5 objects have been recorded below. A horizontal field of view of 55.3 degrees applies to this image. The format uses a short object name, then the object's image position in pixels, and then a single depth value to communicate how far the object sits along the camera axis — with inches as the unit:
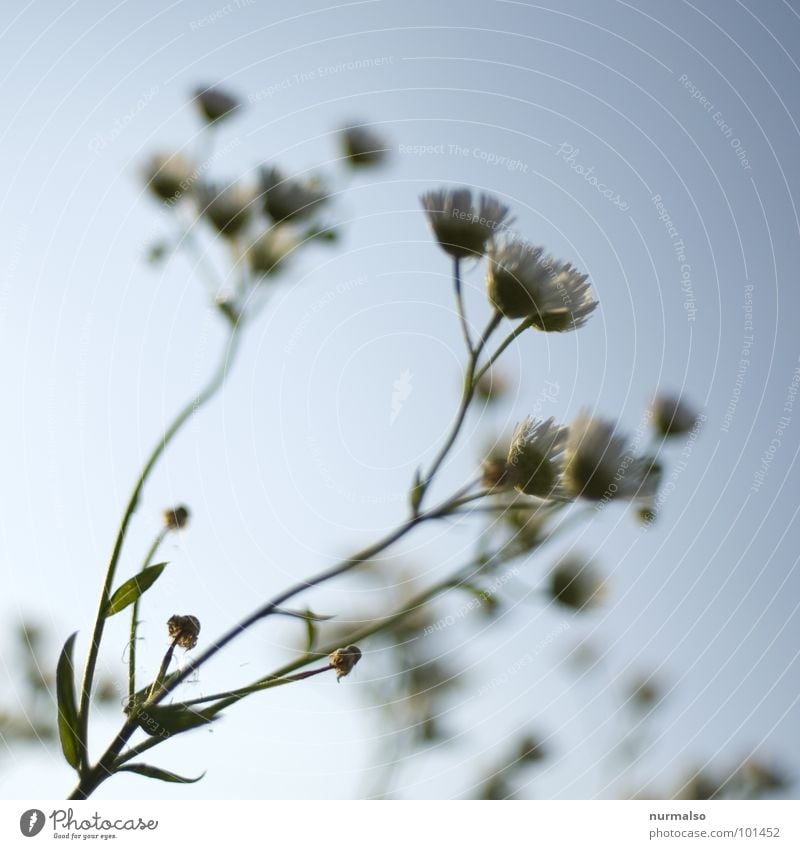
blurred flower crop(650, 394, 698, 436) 22.1
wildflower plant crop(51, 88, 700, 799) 12.7
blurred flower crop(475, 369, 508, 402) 21.7
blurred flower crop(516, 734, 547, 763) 23.9
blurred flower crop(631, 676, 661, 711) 28.7
